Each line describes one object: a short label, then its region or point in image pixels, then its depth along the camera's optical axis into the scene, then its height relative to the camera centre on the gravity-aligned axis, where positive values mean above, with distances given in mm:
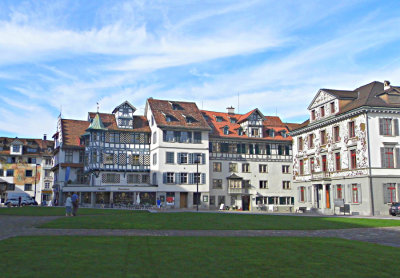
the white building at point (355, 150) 43094 +4626
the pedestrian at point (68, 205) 30984 -807
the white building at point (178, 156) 60625 +5361
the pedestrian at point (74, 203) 32312 -698
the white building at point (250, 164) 64375 +4505
